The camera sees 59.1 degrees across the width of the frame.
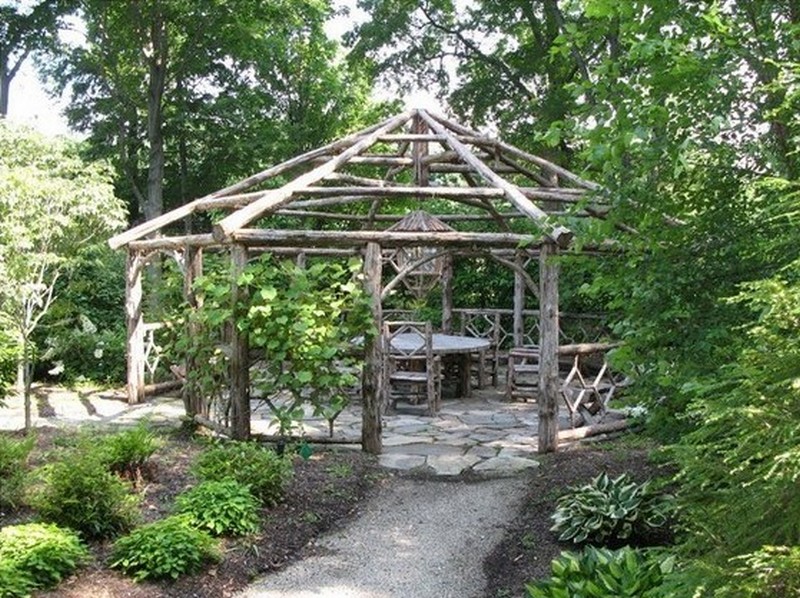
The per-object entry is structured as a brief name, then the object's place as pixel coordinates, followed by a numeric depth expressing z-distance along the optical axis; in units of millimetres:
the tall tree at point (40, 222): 7012
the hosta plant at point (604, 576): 3143
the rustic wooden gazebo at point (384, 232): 6402
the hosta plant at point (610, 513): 4332
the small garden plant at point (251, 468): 4969
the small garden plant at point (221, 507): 4367
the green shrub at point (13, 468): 4613
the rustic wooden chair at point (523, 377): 9273
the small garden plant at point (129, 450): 5090
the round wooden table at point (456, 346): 9000
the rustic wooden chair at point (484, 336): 10602
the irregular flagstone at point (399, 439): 7142
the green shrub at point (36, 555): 3422
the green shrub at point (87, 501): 4168
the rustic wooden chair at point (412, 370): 8492
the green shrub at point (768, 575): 1714
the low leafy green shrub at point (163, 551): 3785
